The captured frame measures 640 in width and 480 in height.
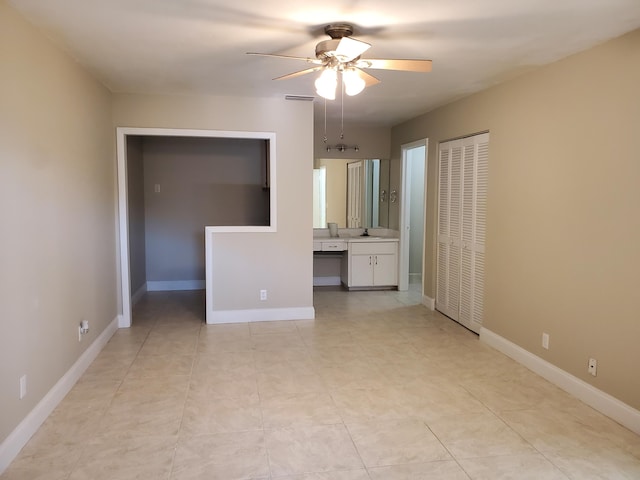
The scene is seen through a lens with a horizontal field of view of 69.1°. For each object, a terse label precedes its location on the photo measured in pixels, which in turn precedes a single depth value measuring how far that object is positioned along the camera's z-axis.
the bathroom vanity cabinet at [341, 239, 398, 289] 6.46
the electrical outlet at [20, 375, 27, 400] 2.53
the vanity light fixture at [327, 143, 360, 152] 6.70
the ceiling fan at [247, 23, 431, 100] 2.65
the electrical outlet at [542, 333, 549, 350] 3.48
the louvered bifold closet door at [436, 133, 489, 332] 4.42
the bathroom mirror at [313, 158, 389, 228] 6.79
